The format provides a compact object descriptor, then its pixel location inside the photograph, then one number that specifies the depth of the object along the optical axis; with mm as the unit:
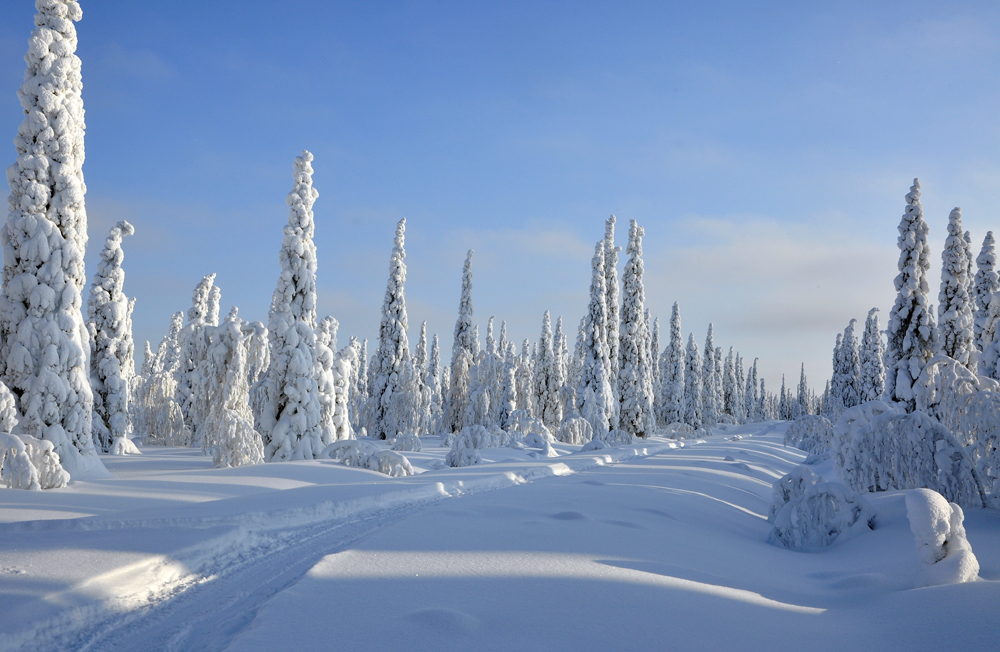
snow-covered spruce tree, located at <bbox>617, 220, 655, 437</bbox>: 35188
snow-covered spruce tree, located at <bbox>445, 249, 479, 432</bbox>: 40062
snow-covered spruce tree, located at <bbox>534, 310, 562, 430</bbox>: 38906
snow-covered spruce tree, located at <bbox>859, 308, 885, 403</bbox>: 42469
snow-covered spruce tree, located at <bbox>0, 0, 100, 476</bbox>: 11391
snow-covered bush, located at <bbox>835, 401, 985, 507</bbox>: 7742
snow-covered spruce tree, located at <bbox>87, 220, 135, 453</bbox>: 19234
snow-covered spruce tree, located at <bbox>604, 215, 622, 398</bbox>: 35000
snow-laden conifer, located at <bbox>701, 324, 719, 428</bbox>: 58312
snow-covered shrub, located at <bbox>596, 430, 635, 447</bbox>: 29734
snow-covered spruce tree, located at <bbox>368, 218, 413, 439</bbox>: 30562
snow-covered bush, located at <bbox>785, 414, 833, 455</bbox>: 21969
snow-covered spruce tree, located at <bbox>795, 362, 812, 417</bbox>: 84500
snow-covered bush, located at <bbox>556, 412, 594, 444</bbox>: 29203
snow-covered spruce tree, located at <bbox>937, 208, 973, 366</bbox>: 19969
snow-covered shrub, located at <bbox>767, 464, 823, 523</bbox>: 7790
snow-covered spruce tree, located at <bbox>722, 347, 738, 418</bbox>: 77812
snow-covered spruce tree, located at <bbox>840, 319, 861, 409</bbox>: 50841
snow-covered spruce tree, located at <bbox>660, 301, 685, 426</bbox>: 54250
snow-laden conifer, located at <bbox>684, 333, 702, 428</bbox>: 52969
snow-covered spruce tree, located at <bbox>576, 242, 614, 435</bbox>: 31766
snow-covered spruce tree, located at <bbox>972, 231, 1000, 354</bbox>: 24938
